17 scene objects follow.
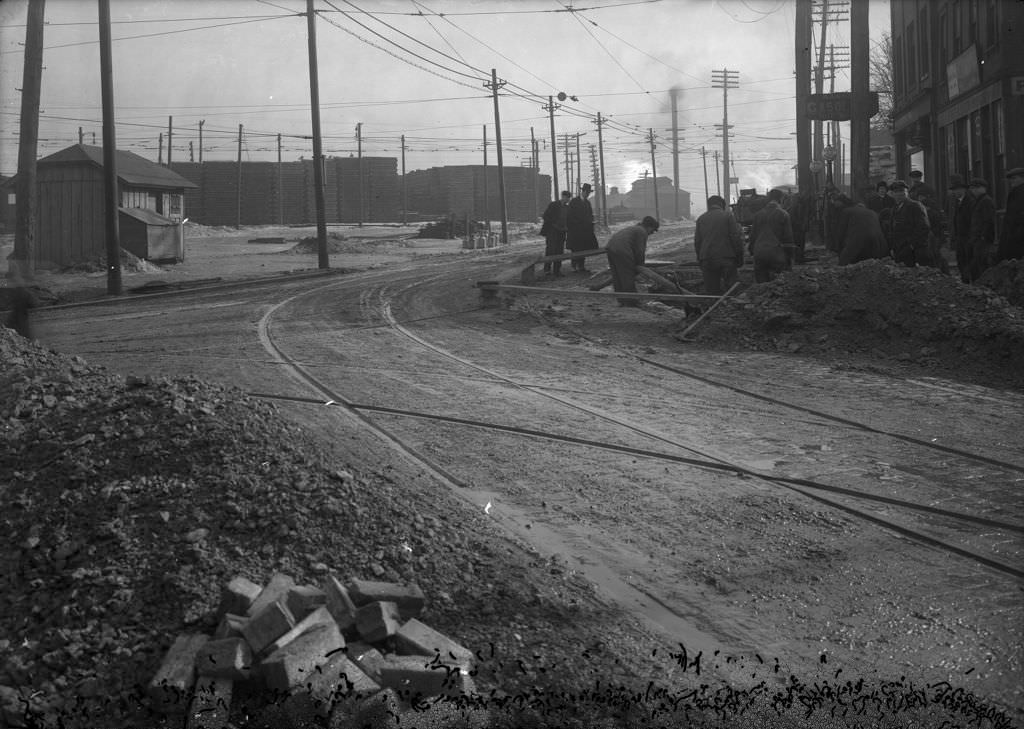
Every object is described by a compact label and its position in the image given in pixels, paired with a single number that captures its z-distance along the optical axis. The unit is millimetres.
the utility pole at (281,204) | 71562
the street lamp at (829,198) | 18641
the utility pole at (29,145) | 19438
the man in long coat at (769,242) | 14727
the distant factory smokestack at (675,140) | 90450
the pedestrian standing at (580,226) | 21188
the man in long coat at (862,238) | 14094
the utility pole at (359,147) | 77038
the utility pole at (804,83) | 24641
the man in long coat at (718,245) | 14541
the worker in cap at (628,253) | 15336
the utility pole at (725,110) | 76325
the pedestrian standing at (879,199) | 16500
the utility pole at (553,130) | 62062
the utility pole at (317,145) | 29141
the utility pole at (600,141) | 83375
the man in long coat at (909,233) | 13875
